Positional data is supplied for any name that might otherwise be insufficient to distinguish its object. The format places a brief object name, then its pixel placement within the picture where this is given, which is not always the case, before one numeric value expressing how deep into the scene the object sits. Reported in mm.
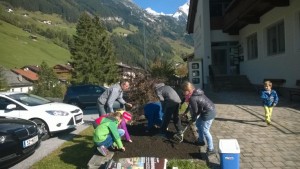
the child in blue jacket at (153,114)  5992
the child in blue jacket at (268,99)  6093
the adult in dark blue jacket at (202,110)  4396
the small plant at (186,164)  3976
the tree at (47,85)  43476
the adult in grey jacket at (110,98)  5983
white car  6843
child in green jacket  4496
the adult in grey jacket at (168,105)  5318
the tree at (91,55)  34806
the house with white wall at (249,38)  9563
